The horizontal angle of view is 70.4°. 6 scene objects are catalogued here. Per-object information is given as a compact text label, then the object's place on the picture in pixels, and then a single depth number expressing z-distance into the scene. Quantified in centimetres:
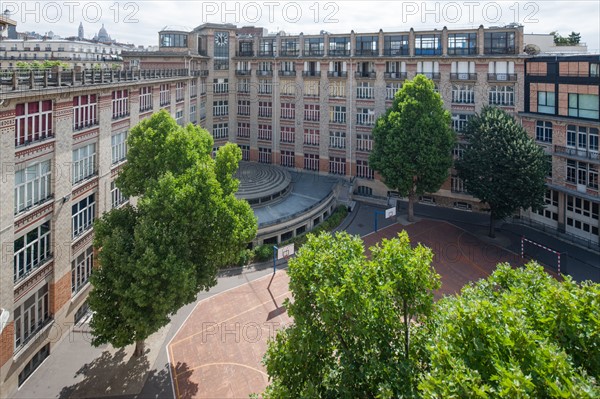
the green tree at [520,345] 1030
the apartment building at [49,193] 2111
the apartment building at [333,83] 4628
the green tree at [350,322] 1456
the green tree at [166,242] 2138
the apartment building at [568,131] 3850
